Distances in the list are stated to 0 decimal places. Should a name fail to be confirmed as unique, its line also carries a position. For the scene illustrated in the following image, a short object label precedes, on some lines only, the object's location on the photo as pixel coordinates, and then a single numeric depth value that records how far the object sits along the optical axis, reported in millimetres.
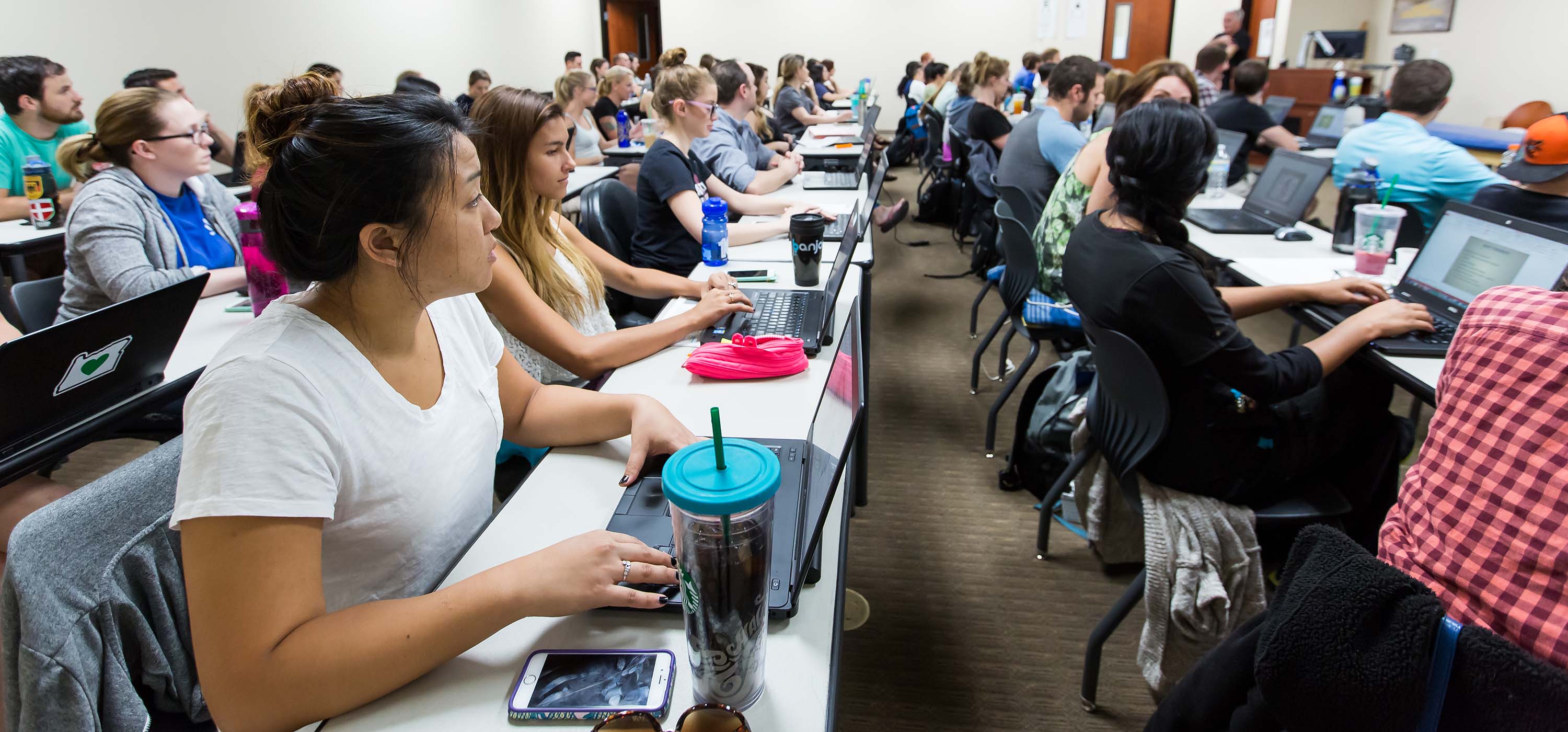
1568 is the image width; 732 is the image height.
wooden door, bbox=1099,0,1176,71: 10547
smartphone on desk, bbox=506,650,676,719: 756
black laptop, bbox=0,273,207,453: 1356
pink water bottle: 1830
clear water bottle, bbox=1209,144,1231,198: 3326
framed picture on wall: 8156
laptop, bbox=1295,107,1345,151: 5098
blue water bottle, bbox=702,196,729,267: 2301
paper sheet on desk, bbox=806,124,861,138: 6422
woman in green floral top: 2637
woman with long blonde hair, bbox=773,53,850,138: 7535
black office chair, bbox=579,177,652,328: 2668
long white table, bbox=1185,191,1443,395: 2234
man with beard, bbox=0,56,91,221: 3523
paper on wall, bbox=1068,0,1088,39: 10625
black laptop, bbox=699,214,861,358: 1699
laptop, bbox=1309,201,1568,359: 1618
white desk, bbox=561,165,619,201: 4119
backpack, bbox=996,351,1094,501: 2219
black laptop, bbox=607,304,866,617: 854
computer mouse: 2609
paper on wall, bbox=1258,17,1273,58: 9180
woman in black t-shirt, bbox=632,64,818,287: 2713
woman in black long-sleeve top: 1565
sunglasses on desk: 665
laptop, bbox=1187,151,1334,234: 2729
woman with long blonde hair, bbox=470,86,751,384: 1656
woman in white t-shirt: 740
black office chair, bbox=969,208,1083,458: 2570
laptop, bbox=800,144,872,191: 3818
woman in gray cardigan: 2049
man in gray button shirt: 3611
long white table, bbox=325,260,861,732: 771
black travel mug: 1990
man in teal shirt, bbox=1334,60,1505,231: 2908
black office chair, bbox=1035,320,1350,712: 1562
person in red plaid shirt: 785
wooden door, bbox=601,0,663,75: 12320
